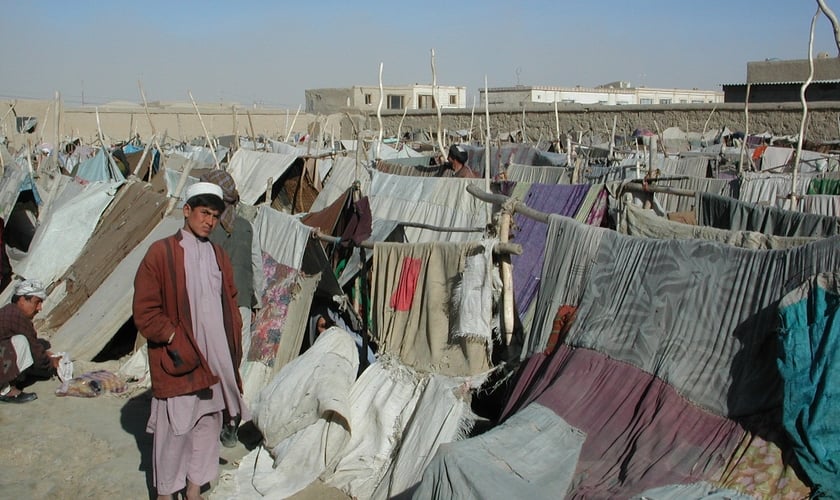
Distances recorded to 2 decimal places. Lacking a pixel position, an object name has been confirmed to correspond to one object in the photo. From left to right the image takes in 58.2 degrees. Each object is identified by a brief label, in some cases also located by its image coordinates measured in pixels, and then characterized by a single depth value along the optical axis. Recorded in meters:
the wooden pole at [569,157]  10.59
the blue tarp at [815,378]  2.69
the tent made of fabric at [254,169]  10.98
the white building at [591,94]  37.94
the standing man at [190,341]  3.85
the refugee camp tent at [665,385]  2.96
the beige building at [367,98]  33.00
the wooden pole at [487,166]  5.44
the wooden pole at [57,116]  11.49
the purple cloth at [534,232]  5.73
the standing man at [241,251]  6.26
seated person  6.08
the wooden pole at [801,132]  5.95
